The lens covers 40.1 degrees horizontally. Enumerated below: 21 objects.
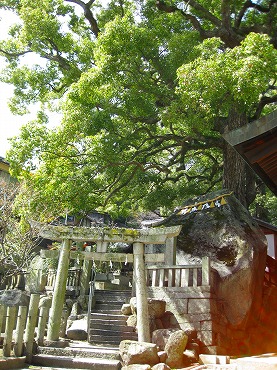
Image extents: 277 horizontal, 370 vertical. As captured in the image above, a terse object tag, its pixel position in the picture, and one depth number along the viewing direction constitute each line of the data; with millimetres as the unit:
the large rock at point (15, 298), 9672
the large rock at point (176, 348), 8648
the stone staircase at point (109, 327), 11047
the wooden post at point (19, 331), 8117
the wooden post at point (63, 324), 11016
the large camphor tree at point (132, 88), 10898
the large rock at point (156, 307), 10555
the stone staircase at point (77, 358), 8289
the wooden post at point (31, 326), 8414
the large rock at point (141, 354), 8062
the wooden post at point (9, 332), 7811
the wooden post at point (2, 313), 7812
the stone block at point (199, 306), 10711
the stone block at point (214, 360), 8594
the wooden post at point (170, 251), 12188
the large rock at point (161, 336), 9398
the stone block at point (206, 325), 10459
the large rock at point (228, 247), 11578
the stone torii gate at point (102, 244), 9438
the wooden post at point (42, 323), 8977
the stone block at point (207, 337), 10248
